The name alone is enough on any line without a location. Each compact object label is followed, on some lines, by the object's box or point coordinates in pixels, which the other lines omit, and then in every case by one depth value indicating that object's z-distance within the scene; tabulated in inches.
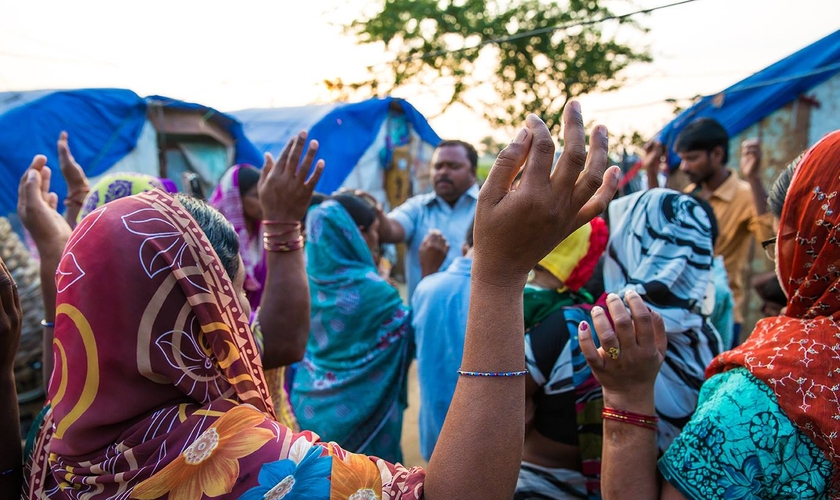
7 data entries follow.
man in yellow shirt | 154.3
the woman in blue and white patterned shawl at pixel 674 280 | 74.4
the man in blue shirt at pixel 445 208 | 174.7
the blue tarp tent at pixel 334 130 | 278.2
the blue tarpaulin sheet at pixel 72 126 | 205.6
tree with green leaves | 628.4
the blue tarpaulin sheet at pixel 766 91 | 186.9
